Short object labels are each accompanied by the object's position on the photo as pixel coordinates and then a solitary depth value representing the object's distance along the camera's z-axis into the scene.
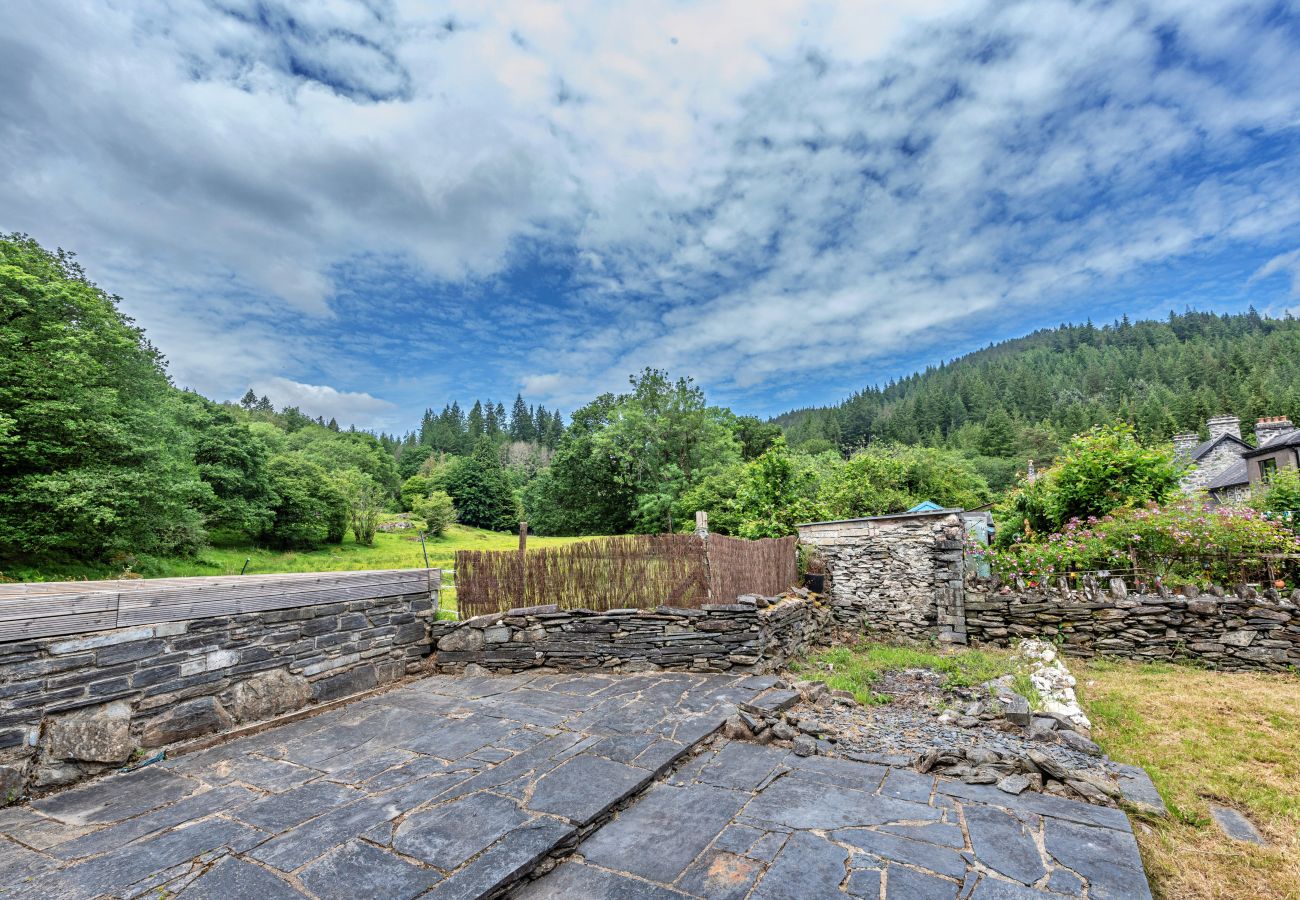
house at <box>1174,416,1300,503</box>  17.34
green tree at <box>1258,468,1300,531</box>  9.19
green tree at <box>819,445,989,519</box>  14.05
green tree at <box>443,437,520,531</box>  47.12
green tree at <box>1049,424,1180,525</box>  8.92
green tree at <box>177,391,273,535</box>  21.34
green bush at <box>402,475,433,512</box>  47.33
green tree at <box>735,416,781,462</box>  43.03
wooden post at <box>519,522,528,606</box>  5.89
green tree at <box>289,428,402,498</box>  41.95
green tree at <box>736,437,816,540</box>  11.66
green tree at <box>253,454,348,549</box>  24.69
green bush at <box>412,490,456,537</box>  36.31
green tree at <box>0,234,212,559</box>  11.29
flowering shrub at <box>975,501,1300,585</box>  6.82
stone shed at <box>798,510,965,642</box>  8.45
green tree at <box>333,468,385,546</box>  28.31
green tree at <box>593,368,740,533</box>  27.03
